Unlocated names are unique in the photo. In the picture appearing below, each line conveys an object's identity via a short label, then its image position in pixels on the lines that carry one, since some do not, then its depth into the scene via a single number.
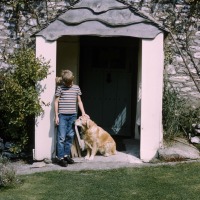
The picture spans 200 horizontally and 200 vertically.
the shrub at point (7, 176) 7.67
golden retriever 9.32
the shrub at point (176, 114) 10.44
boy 9.12
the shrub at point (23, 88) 9.09
